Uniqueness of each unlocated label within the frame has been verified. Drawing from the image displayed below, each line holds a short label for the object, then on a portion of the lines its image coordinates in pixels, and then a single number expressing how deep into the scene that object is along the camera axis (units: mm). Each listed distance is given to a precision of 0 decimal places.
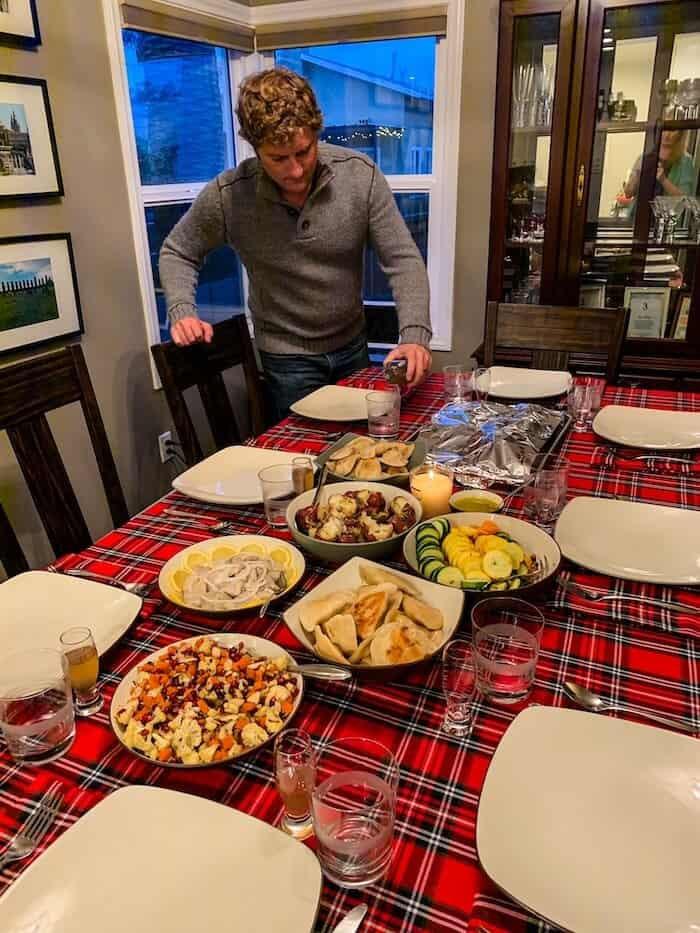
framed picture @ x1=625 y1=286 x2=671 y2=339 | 2826
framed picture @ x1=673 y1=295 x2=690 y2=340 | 2760
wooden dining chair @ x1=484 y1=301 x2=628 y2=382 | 2221
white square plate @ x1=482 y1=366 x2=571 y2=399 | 2004
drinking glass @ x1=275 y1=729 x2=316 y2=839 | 738
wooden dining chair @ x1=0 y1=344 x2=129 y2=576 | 1490
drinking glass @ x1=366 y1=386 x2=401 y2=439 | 1704
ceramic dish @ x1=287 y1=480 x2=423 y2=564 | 1175
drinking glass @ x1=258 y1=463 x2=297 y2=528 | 1353
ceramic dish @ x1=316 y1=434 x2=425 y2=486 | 1433
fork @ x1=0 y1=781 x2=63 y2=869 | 720
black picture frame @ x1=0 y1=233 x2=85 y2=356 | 2125
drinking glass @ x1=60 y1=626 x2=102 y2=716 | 915
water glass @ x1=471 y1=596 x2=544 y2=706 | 917
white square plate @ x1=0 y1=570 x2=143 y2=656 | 1058
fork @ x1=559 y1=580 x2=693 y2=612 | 1079
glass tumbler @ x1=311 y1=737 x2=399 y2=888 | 691
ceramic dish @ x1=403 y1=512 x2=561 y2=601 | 1062
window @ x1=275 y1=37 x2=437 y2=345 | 3062
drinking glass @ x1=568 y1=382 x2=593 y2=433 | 1803
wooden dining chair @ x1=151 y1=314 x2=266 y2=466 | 1865
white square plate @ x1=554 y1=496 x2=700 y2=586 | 1167
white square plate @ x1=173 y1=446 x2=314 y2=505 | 1455
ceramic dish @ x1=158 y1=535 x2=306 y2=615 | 1123
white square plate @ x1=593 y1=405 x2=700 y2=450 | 1642
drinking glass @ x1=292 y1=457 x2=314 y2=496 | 1391
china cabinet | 2539
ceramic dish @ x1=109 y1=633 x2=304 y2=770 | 790
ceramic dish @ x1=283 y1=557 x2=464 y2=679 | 909
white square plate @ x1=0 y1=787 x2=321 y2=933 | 642
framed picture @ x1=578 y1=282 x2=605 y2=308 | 2887
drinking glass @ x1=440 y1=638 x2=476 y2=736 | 870
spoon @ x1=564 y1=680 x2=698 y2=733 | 857
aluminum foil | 1515
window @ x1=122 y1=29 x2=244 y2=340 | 2775
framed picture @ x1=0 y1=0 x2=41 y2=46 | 1983
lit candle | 1317
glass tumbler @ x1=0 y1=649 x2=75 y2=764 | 838
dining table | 678
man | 2000
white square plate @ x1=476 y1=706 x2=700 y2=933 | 641
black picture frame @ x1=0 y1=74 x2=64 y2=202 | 2068
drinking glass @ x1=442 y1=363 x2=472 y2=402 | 1950
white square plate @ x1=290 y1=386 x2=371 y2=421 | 1864
